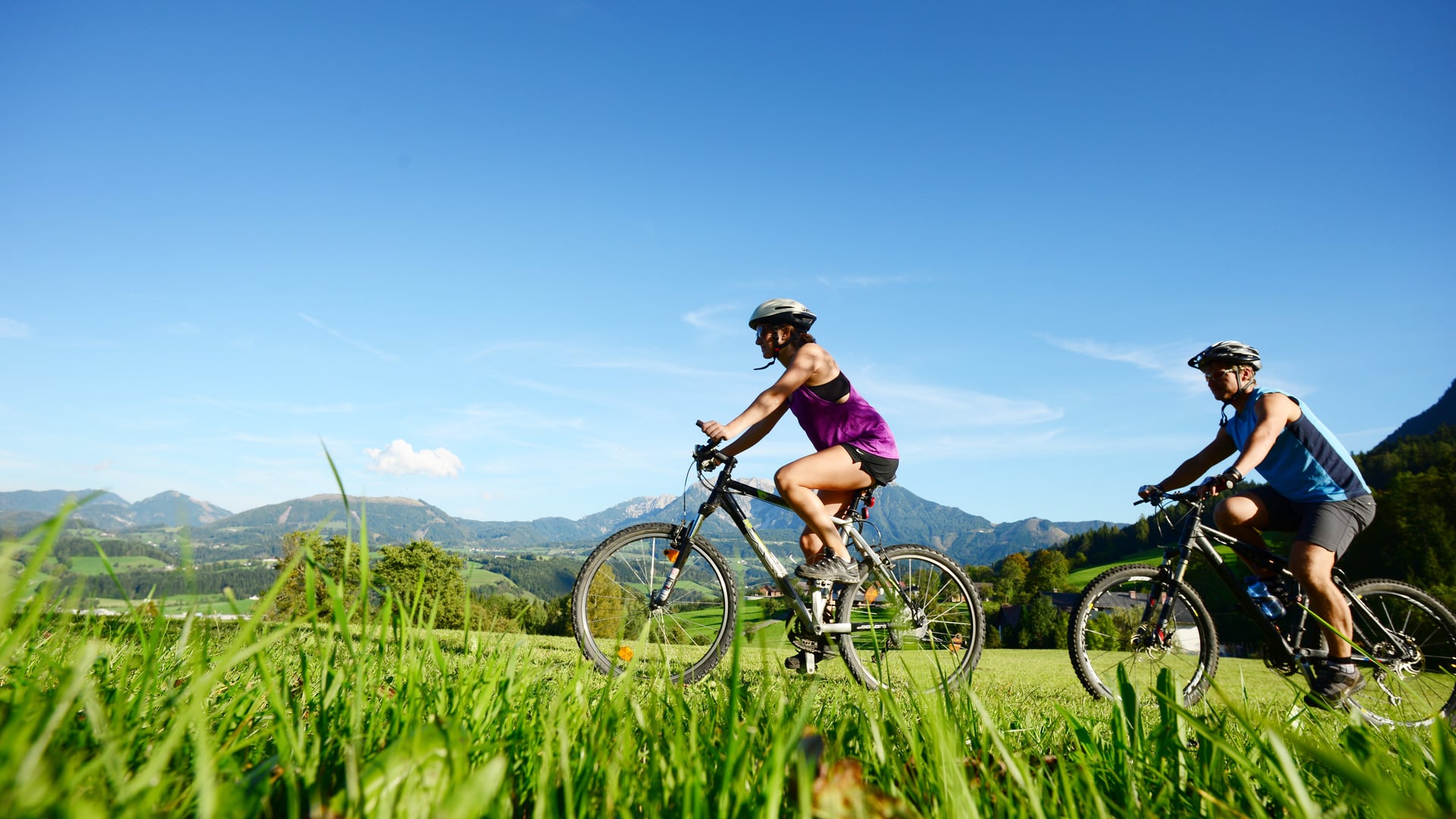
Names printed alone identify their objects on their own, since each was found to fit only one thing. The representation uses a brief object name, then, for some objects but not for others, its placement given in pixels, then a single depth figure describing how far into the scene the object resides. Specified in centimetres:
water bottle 554
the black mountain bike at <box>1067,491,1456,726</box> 545
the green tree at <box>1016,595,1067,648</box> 5147
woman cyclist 495
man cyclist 509
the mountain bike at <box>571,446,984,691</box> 506
